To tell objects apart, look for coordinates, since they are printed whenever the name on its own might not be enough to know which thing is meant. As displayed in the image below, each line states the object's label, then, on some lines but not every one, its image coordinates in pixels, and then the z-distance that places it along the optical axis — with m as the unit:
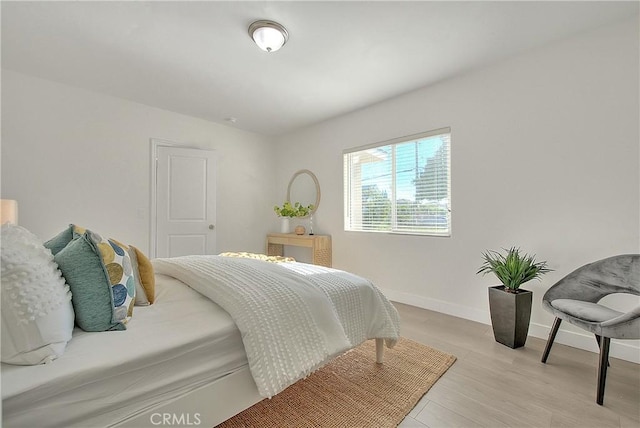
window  2.95
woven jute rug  1.36
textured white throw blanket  1.12
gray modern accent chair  1.45
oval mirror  4.21
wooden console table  3.82
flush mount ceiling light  1.97
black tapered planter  2.08
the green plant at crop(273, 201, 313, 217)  4.20
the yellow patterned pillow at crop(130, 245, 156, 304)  1.40
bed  0.81
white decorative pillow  0.83
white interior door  3.62
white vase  4.43
